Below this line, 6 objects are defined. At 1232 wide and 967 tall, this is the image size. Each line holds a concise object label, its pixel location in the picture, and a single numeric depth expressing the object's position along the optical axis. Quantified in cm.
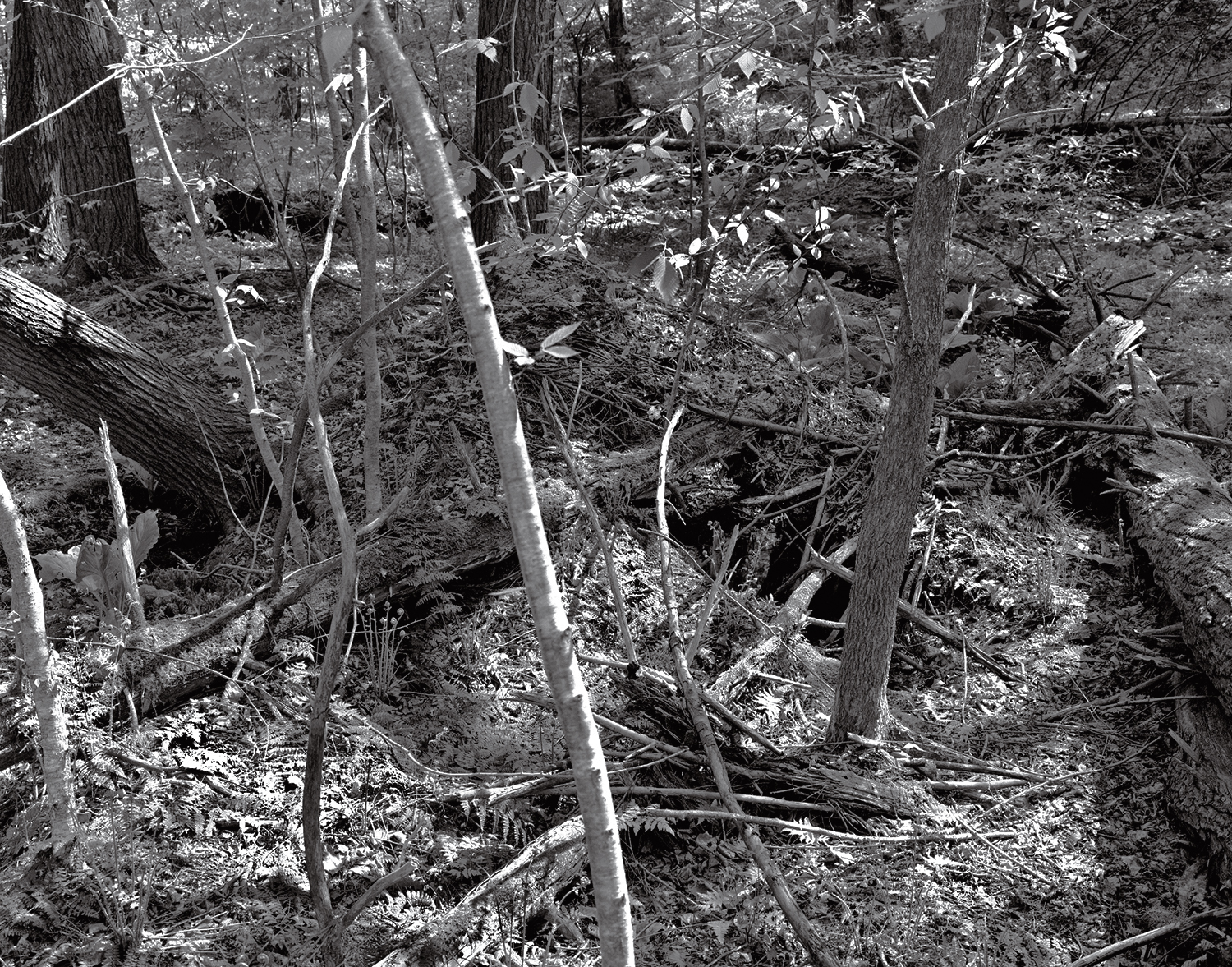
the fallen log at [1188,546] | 303
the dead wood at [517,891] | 251
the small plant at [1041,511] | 461
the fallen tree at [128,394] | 413
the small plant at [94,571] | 355
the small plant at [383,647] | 356
